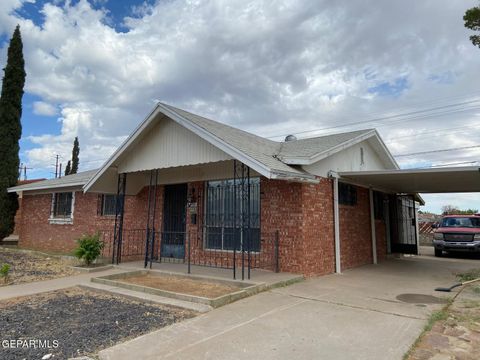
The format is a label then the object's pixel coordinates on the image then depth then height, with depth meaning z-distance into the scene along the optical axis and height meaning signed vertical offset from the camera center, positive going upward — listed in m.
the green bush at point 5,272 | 8.05 -1.11
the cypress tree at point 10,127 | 16.38 +4.56
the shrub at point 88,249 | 9.91 -0.70
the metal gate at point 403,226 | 14.07 +0.04
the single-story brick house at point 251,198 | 8.30 +0.84
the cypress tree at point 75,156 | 39.97 +7.90
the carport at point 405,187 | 8.81 +1.33
